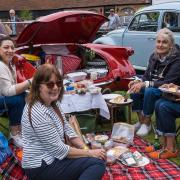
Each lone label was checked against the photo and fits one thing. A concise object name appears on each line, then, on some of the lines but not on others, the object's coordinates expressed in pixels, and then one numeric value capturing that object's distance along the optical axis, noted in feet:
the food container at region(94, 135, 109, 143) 13.82
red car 17.22
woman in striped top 8.79
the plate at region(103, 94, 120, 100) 15.98
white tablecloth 14.51
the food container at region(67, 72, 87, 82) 16.74
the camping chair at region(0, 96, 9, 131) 14.06
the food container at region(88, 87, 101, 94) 14.78
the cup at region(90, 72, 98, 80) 16.76
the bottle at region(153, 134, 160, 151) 13.52
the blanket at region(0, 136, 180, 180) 11.50
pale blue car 23.56
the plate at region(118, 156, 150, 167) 12.36
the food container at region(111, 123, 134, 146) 13.99
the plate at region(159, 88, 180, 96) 12.61
